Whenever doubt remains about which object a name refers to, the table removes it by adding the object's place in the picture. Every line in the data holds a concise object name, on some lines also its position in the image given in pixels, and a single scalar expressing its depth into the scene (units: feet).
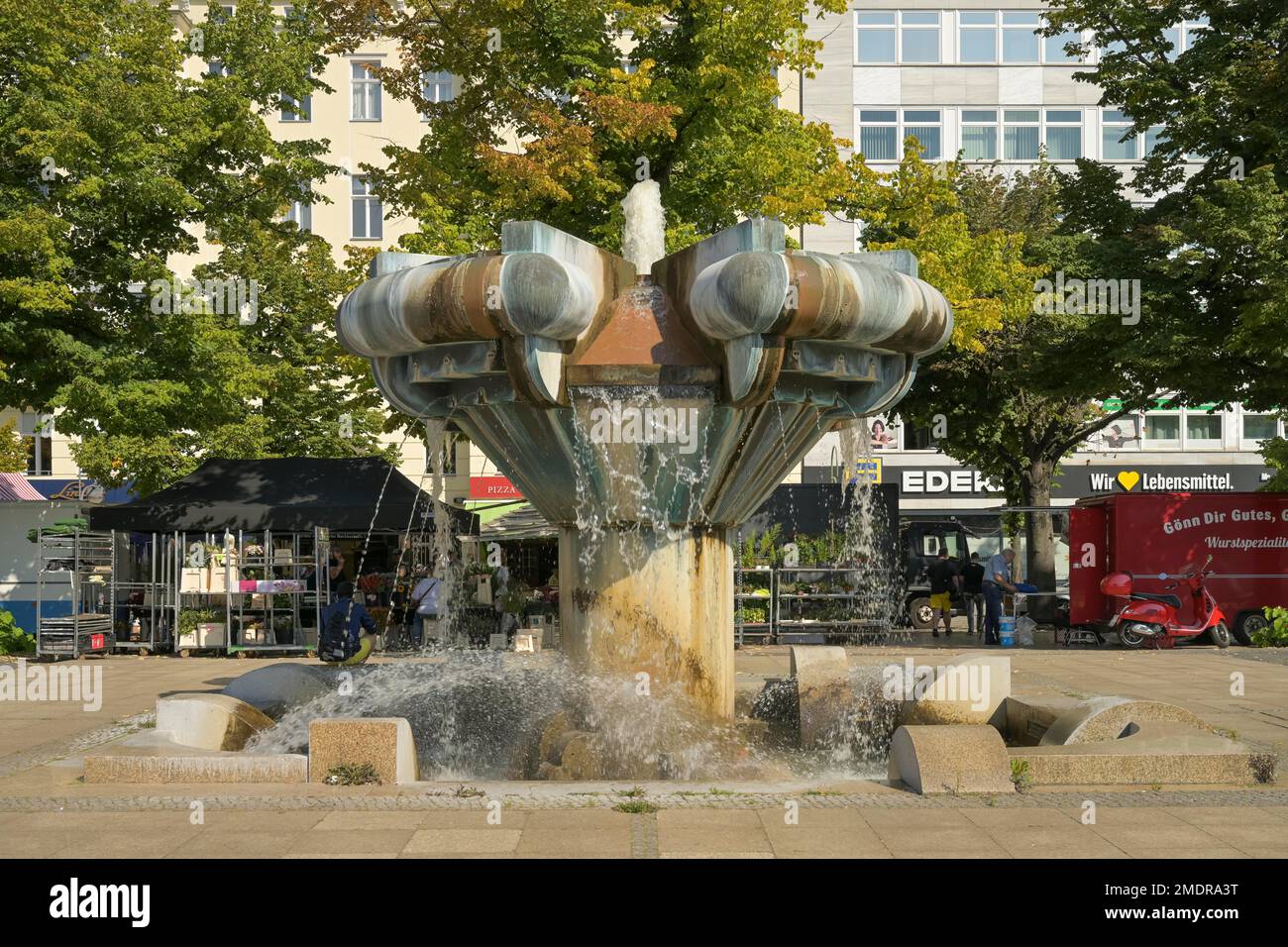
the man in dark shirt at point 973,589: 81.15
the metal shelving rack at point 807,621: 71.56
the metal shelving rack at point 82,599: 62.64
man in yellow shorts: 82.07
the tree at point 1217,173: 61.52
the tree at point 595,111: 59.98
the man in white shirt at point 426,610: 68.80
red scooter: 68.33
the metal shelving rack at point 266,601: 66.39
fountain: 26.84
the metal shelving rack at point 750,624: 71.05
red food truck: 71.41
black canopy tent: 65.41
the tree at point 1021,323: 68.64
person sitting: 44.47
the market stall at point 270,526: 65.57
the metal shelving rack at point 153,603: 66.95
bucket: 71.26
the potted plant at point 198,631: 67.41
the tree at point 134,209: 63.87
